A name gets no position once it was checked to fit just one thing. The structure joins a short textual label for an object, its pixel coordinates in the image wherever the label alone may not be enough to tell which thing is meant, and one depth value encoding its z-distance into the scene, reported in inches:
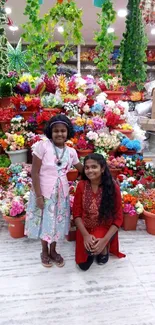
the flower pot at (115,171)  107.4
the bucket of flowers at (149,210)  90.2
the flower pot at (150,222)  89.5
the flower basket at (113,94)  128.0
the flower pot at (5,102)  122.0
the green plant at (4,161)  115.0
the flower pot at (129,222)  93.1
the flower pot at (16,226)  86.5
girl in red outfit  71.2
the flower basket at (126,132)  117.2
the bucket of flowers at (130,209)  91.0
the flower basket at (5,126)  115.3
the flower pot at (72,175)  103.8
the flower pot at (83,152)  108.1
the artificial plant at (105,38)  98.5
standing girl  68.3
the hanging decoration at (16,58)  128.3
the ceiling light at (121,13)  168.4
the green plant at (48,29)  92.0
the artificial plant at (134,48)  94.7
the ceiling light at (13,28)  204.6
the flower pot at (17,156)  108.9
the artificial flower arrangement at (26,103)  112.1
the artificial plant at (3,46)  96.8
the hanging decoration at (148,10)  91.8
